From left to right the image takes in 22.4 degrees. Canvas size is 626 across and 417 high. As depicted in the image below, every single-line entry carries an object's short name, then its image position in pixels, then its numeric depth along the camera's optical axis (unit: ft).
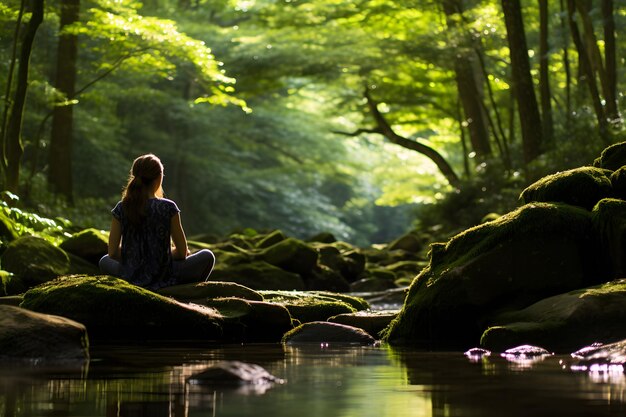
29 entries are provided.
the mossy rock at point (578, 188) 44.13
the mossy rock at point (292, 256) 81.79
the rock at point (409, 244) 126.07
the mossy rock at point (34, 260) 56.18
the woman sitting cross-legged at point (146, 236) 42.34
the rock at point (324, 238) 122.57
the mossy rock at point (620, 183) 43.56
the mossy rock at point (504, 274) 39.87
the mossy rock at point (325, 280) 82.25
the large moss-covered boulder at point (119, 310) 38.61
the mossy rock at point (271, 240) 94.59
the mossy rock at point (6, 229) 62.83
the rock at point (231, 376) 24.54
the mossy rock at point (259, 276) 77.18
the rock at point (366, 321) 44.90
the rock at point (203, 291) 42.99
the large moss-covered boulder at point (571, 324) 34.53
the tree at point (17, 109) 78.28
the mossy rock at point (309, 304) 48.21
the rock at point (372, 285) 84.61
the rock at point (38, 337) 29.82
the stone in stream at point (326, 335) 40.17
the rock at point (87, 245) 68.07
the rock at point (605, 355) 28.72
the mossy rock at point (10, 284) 52.67
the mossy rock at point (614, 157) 46.92
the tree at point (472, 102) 143.61
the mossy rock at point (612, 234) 40.25
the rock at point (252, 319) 40.78
